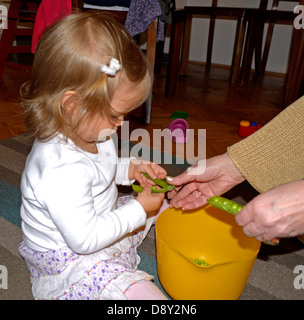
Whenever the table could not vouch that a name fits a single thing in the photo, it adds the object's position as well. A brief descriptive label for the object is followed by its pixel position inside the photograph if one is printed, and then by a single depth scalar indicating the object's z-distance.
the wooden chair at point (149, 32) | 1.39
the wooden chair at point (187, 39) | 2.12
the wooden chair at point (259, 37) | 2.37
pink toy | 1.59
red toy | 1.67
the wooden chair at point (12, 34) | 2.26
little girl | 0.60
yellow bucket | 0.67
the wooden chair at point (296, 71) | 1.83
